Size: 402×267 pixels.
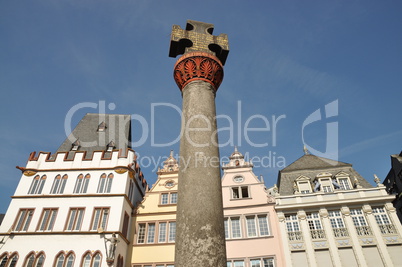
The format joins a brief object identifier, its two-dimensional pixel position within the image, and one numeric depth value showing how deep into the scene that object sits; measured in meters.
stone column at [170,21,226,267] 5.98
